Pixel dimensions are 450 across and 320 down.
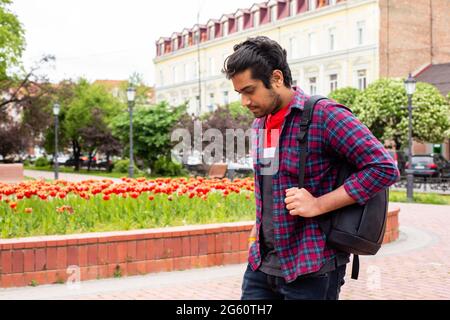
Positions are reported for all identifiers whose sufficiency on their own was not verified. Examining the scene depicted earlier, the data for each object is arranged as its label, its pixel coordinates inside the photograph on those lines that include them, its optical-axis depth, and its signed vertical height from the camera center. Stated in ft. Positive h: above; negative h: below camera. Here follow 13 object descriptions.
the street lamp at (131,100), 91.14 +8.17
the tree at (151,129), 124.06 +5.66
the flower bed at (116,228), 23.33 -2.84
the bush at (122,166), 143.95 -1.68
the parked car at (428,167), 102.58 -1.34
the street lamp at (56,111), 114.93 +8.42
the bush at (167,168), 118.73 -1.75
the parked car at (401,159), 108.27 -0.10
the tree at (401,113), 117.70 +8.12
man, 8.43 -0.20
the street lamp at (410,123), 68.13 +3.70
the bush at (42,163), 209.15 -1.49
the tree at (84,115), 157.79 +11.15
